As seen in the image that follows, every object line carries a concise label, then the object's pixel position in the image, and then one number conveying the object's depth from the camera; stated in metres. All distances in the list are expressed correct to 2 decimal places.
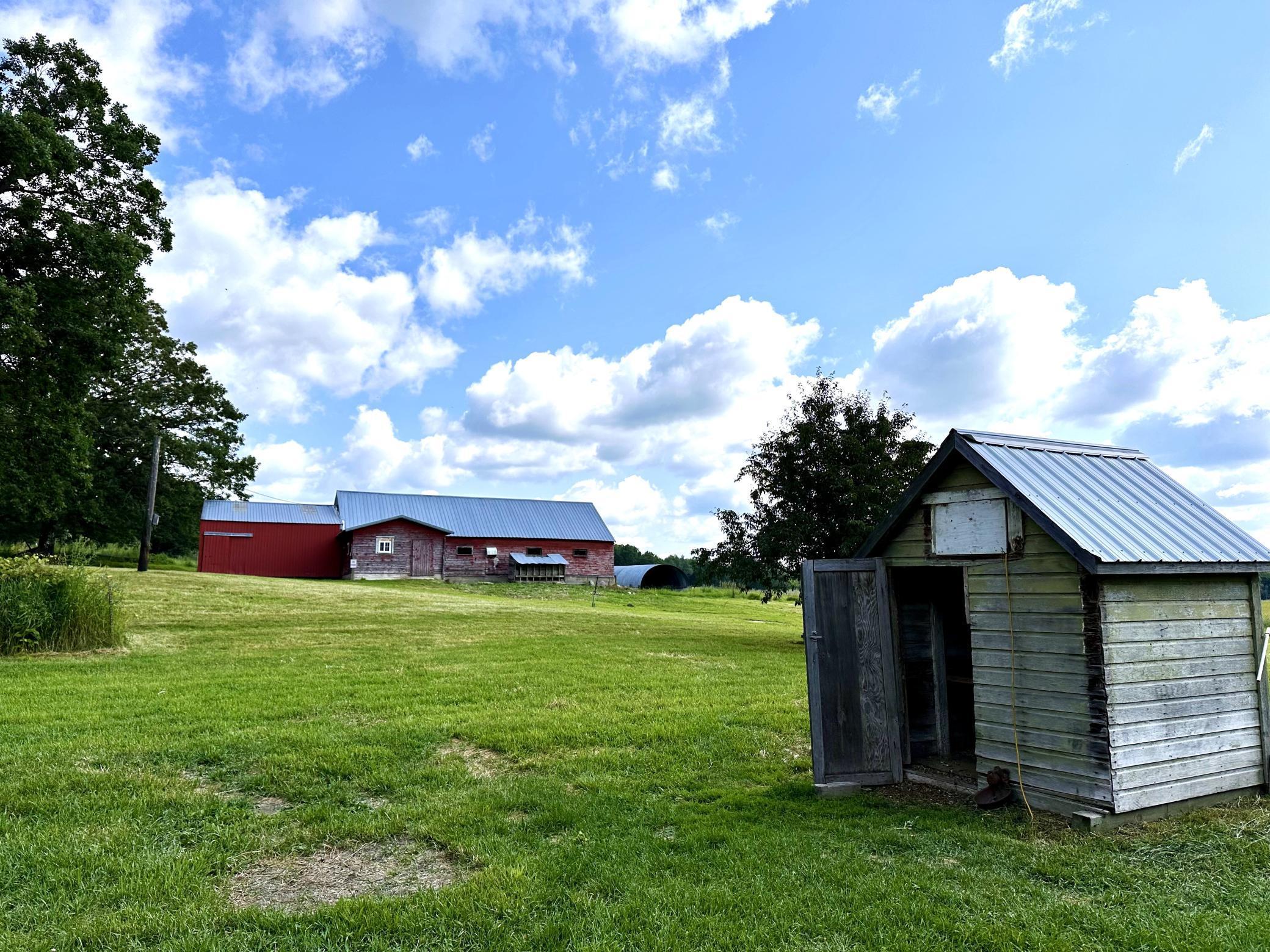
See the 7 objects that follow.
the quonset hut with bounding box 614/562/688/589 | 53.12
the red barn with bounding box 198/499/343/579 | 45.97
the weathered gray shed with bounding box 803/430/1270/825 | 7.14
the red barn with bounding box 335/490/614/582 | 46.94
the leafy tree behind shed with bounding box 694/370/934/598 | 22.08
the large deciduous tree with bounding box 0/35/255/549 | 22.47
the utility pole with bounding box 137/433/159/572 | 37.53
